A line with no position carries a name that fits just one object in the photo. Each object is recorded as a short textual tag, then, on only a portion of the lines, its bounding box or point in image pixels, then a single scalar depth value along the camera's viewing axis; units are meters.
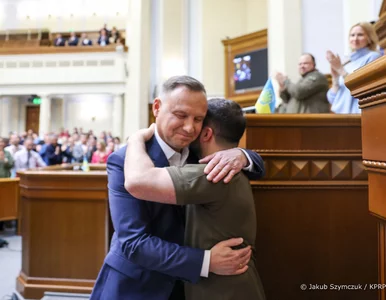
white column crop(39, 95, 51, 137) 12.44
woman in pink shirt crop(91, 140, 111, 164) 6.90
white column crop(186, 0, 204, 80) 11.20
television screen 8.97
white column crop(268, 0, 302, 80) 5.74
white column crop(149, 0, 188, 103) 11.02
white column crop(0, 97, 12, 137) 15.29
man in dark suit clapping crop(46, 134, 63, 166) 6.73
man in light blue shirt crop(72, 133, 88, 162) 8.29
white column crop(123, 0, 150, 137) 10.82
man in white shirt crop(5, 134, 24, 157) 6.39
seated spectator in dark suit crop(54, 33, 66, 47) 12.46
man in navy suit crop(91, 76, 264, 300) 0.99
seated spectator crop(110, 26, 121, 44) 12.29
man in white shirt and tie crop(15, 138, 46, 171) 5.80
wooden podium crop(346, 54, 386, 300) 0.78
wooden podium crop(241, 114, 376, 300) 1.56
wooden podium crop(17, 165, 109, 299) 2.65
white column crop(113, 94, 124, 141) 11.96
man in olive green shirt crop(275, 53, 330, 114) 2.51
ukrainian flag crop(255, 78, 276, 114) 2.04
